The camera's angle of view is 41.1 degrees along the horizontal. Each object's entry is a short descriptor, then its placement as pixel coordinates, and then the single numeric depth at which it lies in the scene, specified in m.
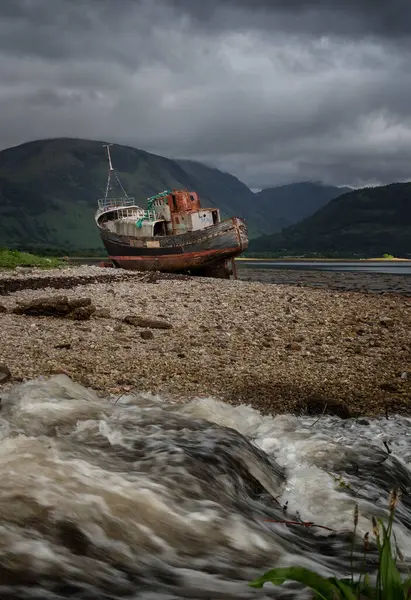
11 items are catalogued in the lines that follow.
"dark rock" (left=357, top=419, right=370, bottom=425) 8.57
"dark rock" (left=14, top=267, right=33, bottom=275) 28.98
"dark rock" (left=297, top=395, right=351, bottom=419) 8.92
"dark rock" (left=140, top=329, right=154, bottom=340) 12.96
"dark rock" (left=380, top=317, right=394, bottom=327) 16.11
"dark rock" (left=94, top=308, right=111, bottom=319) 14.82
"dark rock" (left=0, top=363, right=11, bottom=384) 8.73
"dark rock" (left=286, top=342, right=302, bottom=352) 12.82
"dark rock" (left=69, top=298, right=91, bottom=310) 14.66
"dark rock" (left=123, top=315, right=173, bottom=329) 14.20
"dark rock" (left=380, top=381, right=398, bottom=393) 10.24
